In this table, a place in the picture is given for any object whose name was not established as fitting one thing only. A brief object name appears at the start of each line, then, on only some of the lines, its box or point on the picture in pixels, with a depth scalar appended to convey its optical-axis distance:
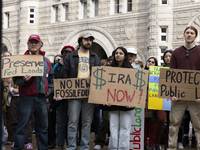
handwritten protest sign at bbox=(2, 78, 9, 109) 6.95
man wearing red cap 6.09
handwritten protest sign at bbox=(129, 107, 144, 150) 6.73
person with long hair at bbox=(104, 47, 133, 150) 6.03
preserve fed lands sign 6.16
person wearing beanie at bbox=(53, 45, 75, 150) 7.17
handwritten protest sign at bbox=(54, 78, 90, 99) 6.36
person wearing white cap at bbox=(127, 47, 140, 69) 7.42
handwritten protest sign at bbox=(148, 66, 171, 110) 7.23
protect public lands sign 6.02
